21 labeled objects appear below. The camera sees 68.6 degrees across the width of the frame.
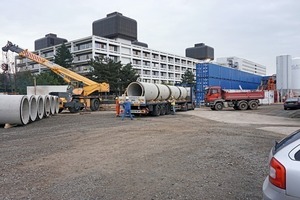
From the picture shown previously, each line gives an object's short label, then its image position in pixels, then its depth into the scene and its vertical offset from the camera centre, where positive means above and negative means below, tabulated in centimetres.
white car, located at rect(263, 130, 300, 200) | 217 -82
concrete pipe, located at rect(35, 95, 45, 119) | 1454 -76
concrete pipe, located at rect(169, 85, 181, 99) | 2028 +20
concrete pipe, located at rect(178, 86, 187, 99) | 2182 +15
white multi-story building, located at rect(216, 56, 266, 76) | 8117 +1180
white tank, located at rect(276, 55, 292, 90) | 2661 +262
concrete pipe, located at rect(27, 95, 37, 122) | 1314 -74
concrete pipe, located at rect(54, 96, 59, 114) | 1910 -77
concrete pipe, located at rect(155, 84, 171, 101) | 1829 +19
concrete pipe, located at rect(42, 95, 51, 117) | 1608 -76
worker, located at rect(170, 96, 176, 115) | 1959 -88
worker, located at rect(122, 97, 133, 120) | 1553 -88
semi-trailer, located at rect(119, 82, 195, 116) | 1644 -22
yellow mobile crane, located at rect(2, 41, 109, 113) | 2275 +97
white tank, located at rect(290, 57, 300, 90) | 2728 +249
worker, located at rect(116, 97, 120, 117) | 1672 -98
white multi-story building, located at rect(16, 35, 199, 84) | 5261 +1037
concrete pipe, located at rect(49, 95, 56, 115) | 1761 -77
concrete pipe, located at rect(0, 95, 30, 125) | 1152 -69
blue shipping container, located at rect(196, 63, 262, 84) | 2781 +297
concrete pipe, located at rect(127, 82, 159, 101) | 1669 +35
